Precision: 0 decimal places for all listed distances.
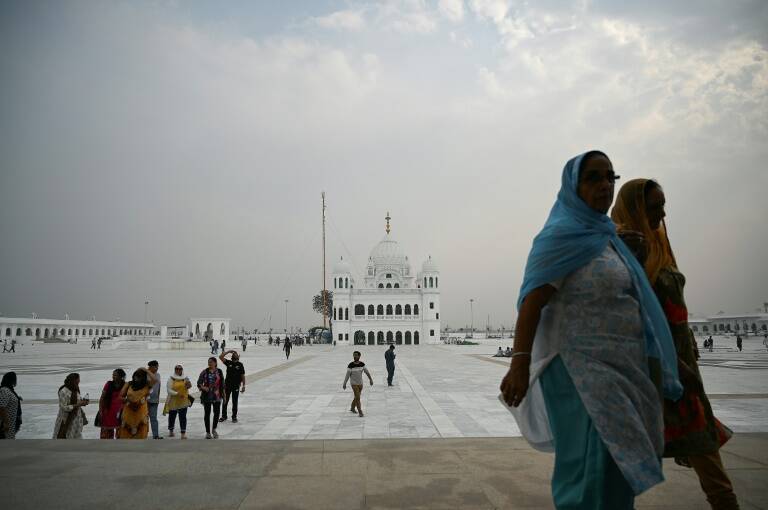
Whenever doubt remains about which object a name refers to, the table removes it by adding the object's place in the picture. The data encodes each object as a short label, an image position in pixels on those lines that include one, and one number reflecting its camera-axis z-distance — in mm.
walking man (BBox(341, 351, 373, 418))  9367
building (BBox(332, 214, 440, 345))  62625
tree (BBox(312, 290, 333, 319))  88650
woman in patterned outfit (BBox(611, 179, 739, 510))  2324
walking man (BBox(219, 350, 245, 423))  8844
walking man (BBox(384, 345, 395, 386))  14336
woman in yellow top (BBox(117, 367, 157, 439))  6199
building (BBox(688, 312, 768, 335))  94000
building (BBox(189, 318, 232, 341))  66875
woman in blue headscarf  1846
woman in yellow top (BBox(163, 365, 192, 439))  7473
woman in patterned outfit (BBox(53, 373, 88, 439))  5922
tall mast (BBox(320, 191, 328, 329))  68250
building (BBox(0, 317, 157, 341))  75762
